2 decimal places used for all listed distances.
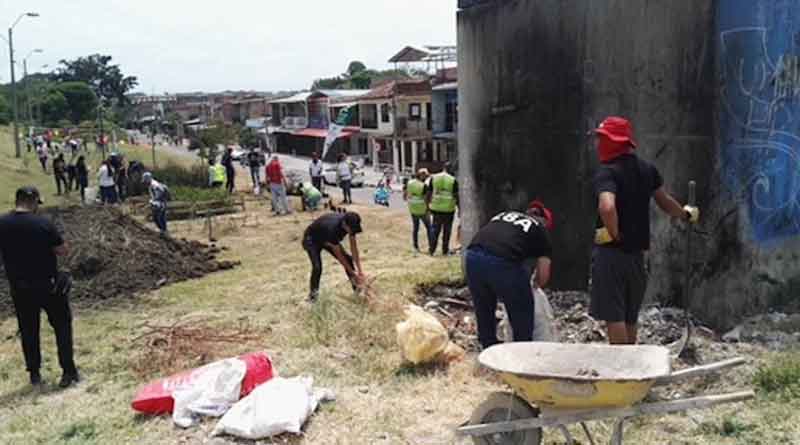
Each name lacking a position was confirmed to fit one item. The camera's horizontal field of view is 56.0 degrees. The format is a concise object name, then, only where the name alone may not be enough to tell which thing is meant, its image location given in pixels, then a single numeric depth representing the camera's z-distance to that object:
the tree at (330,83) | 99.97
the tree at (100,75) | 108.81
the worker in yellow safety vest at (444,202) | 11.86
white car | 38.28
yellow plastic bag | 5.98
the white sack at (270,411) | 4.90
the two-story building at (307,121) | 62.25
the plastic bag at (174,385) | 5.52
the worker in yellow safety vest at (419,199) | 12.70
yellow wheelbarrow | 3.79
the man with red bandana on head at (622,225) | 4.96
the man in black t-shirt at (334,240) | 8.19
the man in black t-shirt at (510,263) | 5.23
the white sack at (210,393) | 5.31
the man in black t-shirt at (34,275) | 6.25
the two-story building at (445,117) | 45.50
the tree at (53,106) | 86.44
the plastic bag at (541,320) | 5.76
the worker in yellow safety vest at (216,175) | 23.69
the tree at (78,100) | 90.88
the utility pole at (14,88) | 33.03
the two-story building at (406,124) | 49.50
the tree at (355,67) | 124.69
